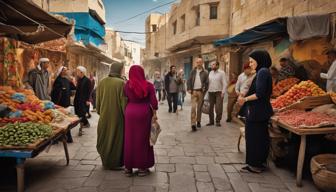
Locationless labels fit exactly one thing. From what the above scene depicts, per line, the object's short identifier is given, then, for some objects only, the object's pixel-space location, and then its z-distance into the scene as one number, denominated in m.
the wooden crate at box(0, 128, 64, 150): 3.35
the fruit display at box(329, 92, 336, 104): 4.46
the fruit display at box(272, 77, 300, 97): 6.53
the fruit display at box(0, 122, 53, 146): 3.47
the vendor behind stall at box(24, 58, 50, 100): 6.04
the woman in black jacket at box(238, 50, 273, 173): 4.15
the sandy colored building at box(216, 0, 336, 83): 6.80
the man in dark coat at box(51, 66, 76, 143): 6.38
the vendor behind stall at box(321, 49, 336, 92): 5.71
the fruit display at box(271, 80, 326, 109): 5.11
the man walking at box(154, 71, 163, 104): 16.38
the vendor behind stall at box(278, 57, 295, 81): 7.01
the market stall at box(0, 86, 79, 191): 3.38
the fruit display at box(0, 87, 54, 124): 4.31
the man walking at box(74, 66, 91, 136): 7.21
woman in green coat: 4.42
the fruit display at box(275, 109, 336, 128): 3.84
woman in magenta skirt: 4.09
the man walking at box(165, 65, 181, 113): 11.26
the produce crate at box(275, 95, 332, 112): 4.74
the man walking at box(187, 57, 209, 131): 7.90
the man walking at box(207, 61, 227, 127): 8.22
